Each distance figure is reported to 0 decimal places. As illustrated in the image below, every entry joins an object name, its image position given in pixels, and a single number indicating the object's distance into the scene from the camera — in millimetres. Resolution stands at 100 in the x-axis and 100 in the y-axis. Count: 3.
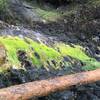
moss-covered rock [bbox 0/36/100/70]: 10102
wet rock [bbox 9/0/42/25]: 15586
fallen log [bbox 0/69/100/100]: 3525
